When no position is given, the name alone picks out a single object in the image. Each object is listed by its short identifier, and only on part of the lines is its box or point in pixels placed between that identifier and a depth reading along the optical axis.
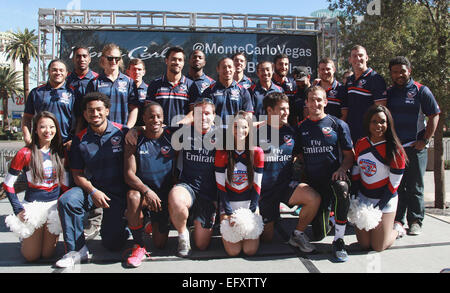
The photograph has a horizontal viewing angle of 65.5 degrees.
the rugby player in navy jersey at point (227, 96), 4.27
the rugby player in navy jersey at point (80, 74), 4.37
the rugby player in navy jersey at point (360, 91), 4.27
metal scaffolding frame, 8.95
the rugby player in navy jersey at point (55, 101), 4.07
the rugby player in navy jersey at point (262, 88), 4.56
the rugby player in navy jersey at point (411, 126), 4.08
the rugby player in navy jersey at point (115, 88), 4.27
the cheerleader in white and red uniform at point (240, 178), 3.42
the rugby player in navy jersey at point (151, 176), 3.41
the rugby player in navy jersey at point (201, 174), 3.56
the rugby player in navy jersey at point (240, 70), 4.68
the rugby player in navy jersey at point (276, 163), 3.69
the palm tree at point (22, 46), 34.75
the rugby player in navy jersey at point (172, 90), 4.30
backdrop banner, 9.29
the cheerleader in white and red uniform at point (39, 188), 3.24
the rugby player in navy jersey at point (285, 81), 4.80
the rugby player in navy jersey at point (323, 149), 3.59
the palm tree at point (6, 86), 39.38
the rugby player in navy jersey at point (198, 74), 4.51
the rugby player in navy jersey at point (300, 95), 4.79
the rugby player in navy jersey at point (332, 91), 4.51
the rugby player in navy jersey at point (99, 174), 3.35
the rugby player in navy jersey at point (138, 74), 5.01
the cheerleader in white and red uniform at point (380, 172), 3.42
